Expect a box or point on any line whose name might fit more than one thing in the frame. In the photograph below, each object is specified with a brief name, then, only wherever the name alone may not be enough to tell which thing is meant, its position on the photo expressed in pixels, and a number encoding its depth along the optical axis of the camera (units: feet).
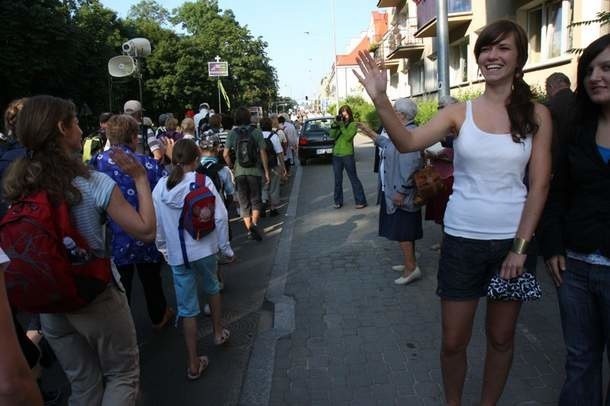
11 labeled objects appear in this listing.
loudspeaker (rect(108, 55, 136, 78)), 27.12
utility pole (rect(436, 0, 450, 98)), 27.89
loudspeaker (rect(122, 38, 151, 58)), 27.09
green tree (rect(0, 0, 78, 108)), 66.80
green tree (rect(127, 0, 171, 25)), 237.66
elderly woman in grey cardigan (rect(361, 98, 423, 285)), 16.34
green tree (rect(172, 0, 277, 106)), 144.97
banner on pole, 61.52
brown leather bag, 14.44
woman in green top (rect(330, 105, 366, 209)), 30.42
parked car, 58.39
